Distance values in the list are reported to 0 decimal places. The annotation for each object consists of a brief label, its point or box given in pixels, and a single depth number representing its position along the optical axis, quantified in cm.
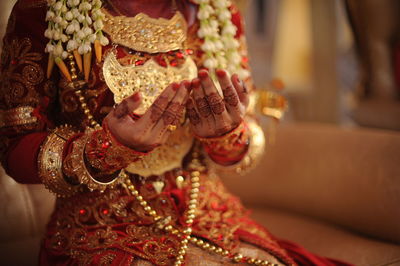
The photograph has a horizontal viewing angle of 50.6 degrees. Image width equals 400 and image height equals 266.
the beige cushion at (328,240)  102
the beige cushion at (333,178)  113
